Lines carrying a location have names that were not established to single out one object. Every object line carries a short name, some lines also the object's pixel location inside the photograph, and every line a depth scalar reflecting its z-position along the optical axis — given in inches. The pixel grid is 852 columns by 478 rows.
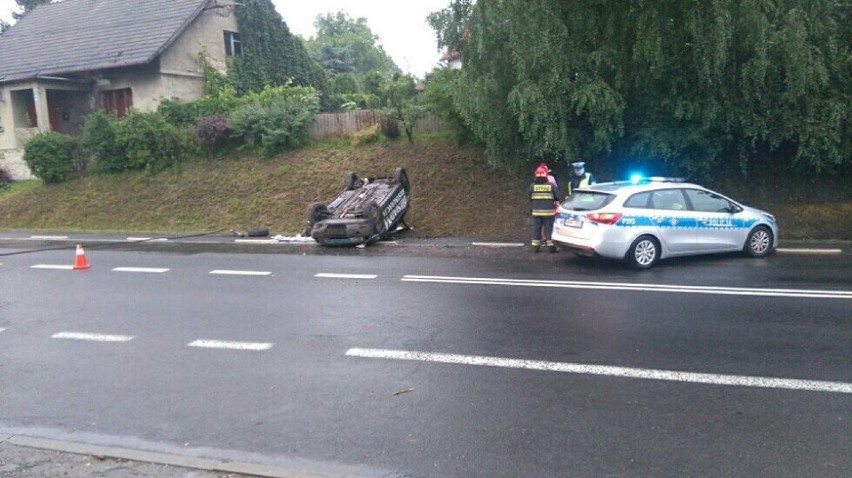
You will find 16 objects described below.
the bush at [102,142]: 1011.3
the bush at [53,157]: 1023.6
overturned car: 601.3
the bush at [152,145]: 990.4
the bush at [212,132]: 970.7
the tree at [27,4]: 2207.2
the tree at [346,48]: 1907.0
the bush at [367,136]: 916.0
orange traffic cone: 528.5
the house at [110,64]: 1152.2
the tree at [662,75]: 558.6
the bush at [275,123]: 943.7
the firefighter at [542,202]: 531.5
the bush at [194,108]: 1053.8
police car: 452.1
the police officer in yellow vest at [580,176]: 548.3
